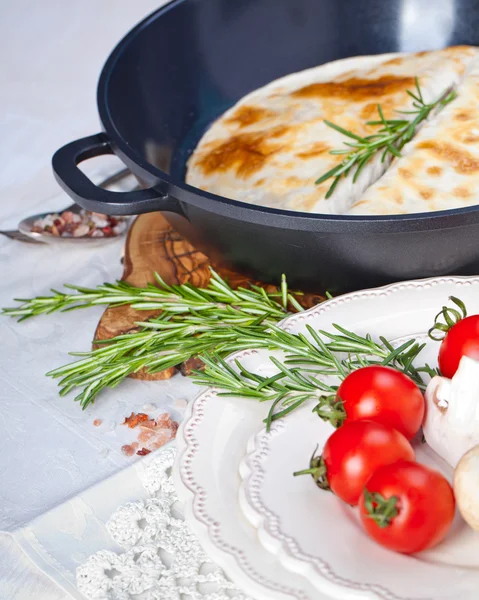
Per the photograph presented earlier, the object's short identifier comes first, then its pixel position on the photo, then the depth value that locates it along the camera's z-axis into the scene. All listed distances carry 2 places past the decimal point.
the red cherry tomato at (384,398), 0.74
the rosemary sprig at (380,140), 0.92
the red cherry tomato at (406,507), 0.69
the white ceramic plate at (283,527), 0.69
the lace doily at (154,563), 0.74
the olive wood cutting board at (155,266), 0.89
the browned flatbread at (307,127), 0.92
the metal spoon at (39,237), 0.99
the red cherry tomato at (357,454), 0.71
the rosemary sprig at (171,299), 0.86
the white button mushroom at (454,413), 0.73
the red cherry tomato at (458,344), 0.75
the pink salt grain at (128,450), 0.82
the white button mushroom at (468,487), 0.70
